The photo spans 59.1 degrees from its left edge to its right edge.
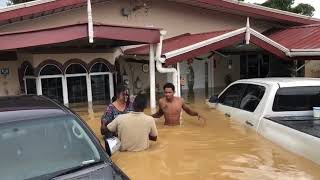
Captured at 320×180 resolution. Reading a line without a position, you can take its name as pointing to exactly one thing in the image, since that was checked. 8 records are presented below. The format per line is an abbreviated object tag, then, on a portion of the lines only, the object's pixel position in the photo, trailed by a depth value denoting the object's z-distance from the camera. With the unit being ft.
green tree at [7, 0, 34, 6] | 70.51
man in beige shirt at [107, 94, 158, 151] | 13.75
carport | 23.56
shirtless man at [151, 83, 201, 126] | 18.82
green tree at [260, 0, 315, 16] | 67.70
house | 22.62
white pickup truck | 12.57
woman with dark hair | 15.96
